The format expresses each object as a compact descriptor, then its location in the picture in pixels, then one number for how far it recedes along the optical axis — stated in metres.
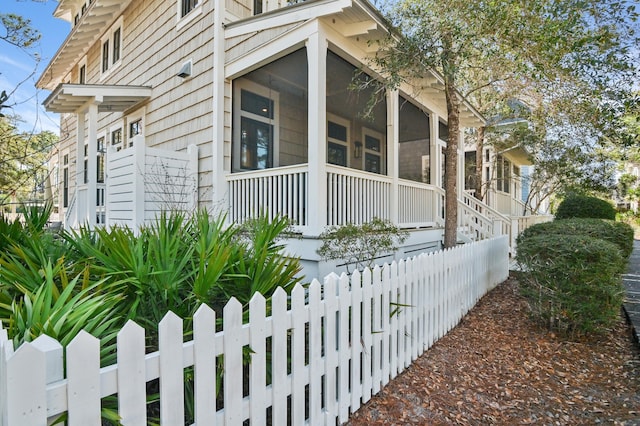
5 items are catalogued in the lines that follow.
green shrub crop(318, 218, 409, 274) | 4.56
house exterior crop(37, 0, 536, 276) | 5.13
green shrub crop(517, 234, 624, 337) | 3.85
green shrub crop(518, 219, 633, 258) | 5.64
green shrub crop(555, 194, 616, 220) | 9.92
